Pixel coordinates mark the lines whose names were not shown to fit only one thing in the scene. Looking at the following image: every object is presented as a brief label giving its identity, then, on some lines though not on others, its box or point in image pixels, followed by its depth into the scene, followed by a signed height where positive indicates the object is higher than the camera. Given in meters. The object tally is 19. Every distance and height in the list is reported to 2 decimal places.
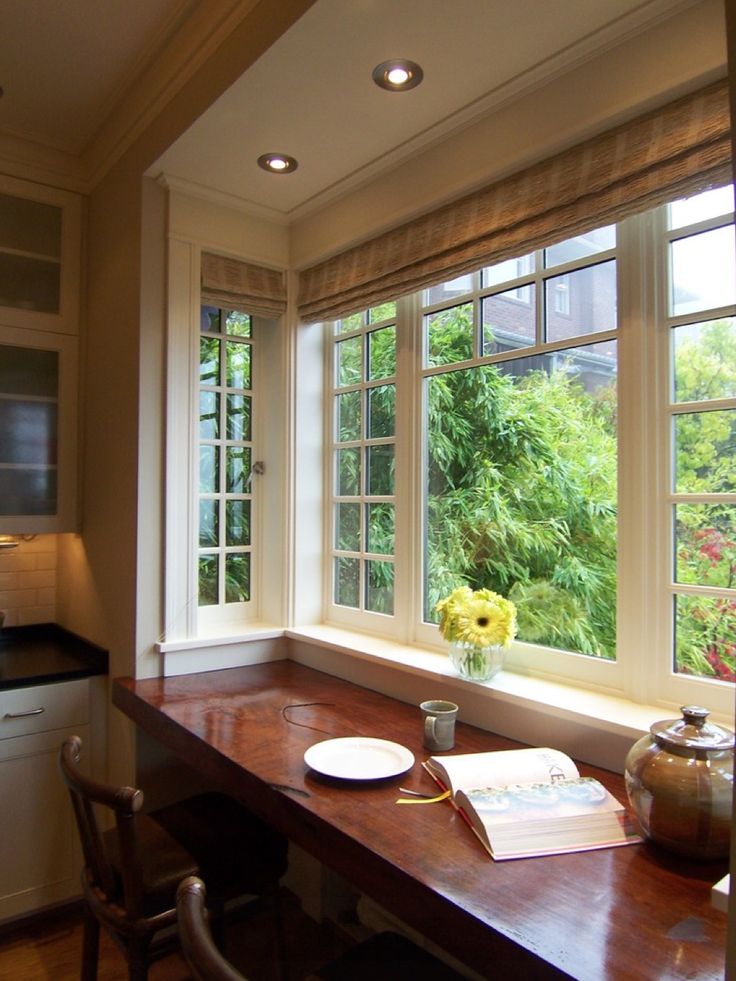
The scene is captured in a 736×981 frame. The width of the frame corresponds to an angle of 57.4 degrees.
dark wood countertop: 0.94 -0.63
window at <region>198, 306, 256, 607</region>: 2.55 +0.16
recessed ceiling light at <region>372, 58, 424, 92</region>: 1.67 +1.07
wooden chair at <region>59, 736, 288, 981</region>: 1.48 -0.91
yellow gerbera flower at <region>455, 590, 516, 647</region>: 1.81 -0.34
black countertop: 2.30 -0.61
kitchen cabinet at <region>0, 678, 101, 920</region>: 2.23 -1.02
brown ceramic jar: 1.12 -0.49
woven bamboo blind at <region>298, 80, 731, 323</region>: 1.42 +0.76
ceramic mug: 1.63 -0.57
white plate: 1.51 -0.62
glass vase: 1.81 -0.44
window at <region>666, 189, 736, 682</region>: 1.48 +0.15
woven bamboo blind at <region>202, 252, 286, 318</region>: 2.45 +0.79
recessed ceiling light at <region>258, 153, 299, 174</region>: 2.15 +1.09
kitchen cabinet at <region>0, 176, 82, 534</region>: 2.60 +0.57
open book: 1.21 -0.59
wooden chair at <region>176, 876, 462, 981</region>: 1.25 -0.89
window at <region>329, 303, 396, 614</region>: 2.41 +0.14
